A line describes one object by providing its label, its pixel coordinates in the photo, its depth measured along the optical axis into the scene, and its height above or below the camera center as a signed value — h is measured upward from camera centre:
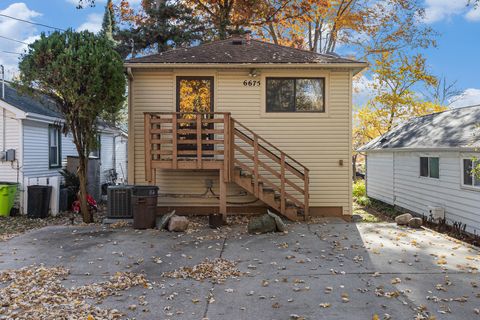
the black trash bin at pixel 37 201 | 11.15 -1.14
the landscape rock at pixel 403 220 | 9.25 -1.41
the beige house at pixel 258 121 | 10.28 +1.10
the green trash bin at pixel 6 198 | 11.22 -1.05
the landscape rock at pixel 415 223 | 9.03 -1.45
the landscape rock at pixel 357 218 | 11.50 -1.78
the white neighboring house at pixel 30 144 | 11.77 +0.63
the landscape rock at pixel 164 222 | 8.54 -1.34
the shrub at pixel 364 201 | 16.16 -1.70
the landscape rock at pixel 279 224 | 8.21 -1.34
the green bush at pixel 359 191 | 18.70 -1.44
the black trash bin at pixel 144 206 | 8.62 -1.00
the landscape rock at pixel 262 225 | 8.18 -1.35
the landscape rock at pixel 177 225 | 8.36 -1.37
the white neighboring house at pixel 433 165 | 9.60 -0.10
